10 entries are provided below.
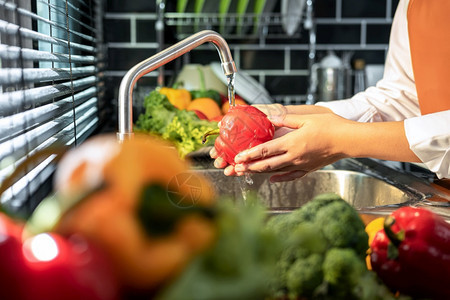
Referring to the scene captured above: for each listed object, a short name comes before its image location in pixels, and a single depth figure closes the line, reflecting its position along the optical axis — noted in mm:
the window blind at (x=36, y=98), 645
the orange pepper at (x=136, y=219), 259
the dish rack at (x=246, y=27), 2266
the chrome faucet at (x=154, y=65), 780
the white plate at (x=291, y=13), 2351
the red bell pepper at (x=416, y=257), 392
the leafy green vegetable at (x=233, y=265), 235
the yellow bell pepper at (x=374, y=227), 506
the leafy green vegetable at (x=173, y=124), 1530
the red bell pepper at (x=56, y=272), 245
